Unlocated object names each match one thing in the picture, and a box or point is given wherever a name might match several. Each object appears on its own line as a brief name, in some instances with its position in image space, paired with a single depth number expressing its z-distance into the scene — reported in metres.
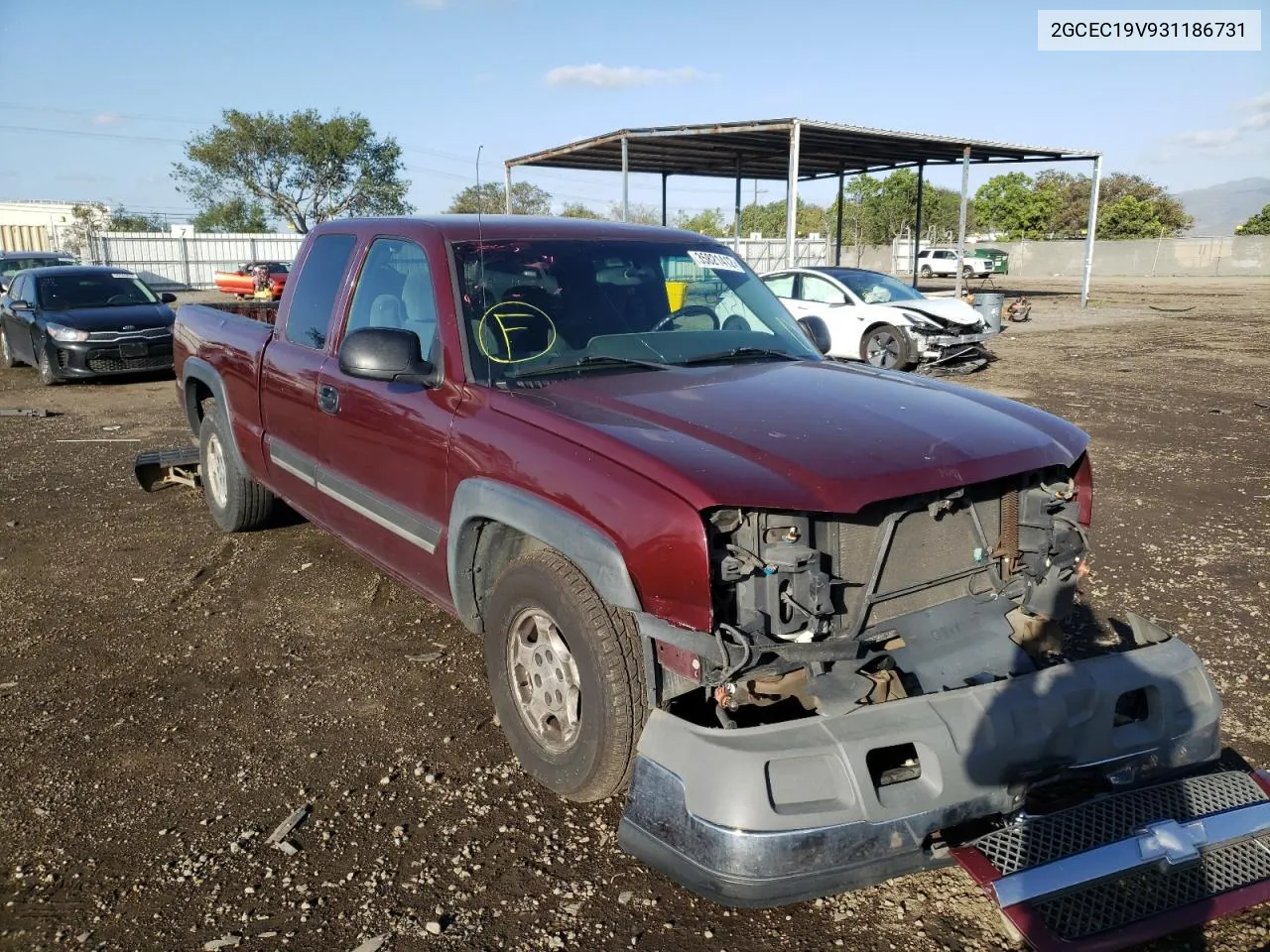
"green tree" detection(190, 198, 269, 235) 52.03
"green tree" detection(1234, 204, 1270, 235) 58.78
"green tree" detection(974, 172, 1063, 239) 65.12
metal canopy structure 18.84
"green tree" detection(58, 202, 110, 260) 39.16
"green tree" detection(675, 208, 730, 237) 70.34
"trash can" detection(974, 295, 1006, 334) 16.20
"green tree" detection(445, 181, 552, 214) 50.03
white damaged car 13.38
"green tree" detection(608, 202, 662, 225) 38.10
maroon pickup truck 2.36
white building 70.03
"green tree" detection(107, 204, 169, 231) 60.41
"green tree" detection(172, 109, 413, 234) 47.97
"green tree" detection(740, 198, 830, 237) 81.11
